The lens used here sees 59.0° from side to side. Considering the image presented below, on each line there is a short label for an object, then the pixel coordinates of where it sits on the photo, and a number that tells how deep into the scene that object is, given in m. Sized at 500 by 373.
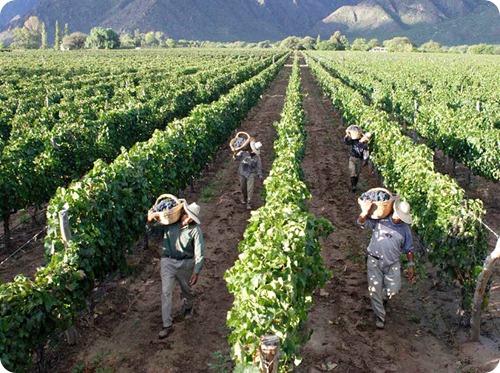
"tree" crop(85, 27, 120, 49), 109.56
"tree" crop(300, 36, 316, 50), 140.12
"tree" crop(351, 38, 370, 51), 130.66
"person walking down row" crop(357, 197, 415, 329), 6.18
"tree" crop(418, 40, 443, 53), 111.22
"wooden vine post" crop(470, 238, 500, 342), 5.71
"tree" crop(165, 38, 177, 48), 142.88
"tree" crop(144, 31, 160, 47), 144.00
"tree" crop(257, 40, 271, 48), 162.98
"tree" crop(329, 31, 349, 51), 128.75
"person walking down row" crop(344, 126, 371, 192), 11.18
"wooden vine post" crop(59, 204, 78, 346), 5.91
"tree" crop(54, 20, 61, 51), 121.78
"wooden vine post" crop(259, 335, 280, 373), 3.70
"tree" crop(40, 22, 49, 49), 129.30
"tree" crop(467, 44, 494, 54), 97.50
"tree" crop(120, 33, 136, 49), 124.90
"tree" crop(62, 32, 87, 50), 115.22
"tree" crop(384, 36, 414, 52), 113.54
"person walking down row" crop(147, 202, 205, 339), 6.18
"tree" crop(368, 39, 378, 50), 143.73
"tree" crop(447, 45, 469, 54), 111.56
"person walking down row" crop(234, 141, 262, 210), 10.25
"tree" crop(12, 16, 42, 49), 130.12
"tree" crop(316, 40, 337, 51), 126.12
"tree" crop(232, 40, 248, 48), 161.79
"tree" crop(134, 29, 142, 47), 133.12
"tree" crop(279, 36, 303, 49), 144.00
